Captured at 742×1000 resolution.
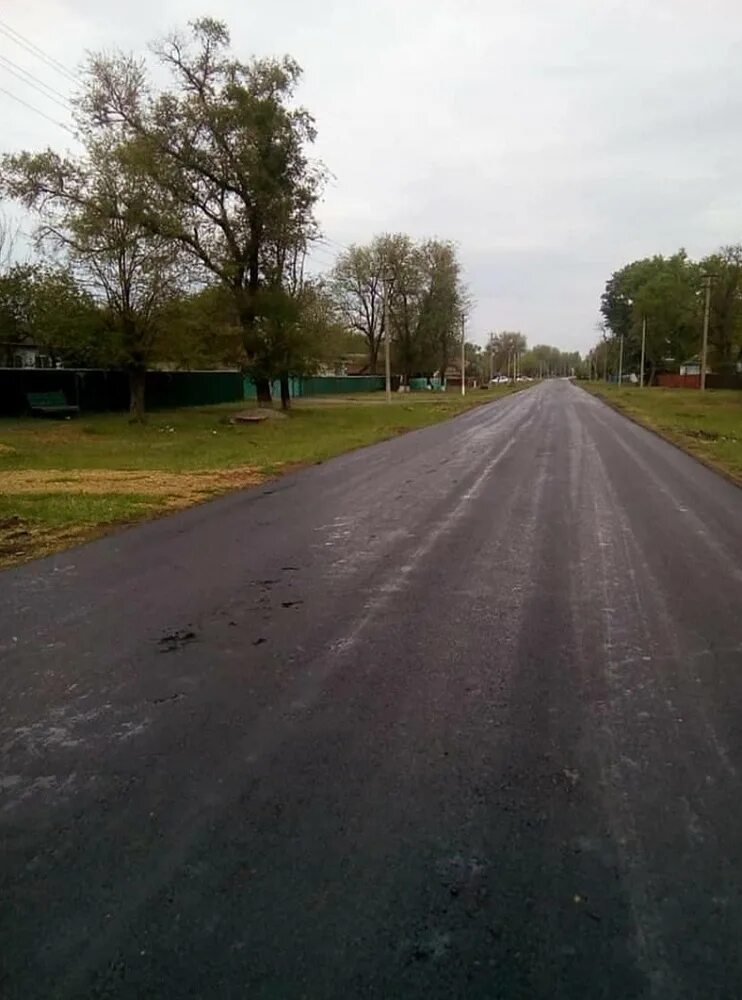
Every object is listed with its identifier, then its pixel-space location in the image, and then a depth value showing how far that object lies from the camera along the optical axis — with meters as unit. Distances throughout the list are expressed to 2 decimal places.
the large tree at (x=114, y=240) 24.16
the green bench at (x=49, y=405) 27.50
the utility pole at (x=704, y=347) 43.85
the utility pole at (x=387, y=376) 42.48
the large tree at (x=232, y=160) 28.03
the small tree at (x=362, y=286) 67.75
